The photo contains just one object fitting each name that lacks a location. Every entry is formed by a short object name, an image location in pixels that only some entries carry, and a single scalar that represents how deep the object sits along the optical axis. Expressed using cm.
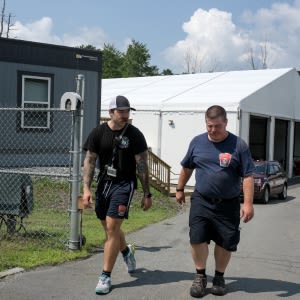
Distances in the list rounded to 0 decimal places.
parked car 1873
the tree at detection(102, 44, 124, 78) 7644
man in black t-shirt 589
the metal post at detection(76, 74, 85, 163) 769
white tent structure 2342
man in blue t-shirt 570
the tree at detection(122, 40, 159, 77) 7425
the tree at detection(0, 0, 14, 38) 4972
